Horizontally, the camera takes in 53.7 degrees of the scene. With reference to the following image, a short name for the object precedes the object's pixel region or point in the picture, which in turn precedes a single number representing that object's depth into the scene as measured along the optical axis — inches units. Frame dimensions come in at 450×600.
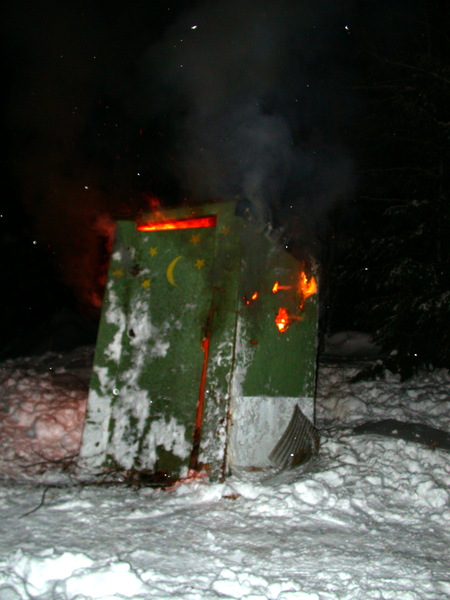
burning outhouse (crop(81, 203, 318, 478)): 165.5
